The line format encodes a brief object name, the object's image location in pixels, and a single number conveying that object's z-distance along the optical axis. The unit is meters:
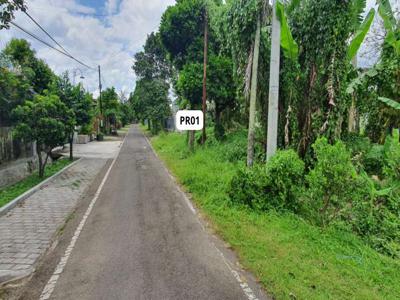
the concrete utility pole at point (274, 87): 7.49
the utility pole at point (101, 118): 38.04
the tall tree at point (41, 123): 10.65
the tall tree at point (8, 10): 5.27
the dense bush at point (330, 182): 5.66
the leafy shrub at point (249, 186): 7.16
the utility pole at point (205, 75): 14.65
